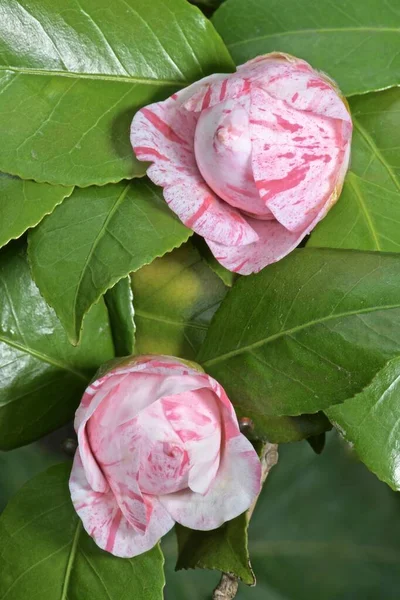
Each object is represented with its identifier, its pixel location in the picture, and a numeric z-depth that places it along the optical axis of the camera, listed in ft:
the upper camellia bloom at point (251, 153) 1.71
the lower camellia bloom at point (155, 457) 1.71
